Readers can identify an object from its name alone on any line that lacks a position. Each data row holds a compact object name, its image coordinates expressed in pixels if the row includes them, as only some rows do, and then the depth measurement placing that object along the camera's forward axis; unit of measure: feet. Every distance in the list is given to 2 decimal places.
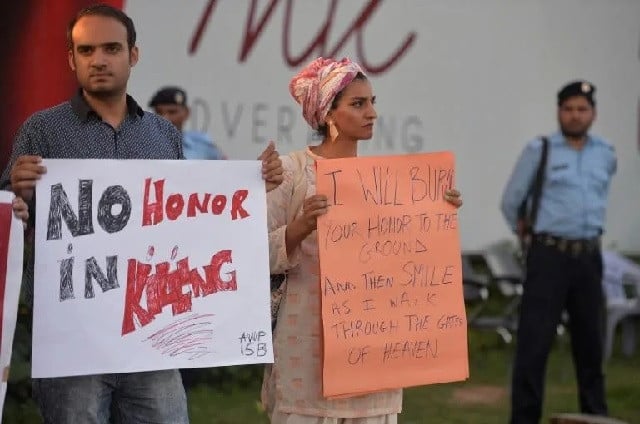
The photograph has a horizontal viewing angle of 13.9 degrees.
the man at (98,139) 23.93
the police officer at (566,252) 42.85
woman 26.78
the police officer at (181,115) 46.06
